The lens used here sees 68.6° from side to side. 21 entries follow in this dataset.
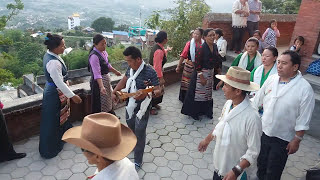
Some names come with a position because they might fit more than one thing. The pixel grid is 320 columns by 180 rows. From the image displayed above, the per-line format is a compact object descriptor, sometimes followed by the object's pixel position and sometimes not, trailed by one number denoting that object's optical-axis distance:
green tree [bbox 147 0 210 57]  9.42
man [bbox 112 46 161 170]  3.34
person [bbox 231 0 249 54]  7.34
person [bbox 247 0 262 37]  7.71
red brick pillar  6.32
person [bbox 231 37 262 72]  4.37
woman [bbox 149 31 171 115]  4.79
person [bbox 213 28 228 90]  6.90
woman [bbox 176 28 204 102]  5.15
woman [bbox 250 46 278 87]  3.65
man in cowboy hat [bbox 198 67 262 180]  2.26
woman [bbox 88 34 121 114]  4.07
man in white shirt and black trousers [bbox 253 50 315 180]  2.81
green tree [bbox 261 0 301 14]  13.60
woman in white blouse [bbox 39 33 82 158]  3.46
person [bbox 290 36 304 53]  6.54
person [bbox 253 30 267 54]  7.62
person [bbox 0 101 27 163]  3.51
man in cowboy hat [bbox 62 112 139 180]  1.59
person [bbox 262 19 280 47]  7.66
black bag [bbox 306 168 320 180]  3.60
